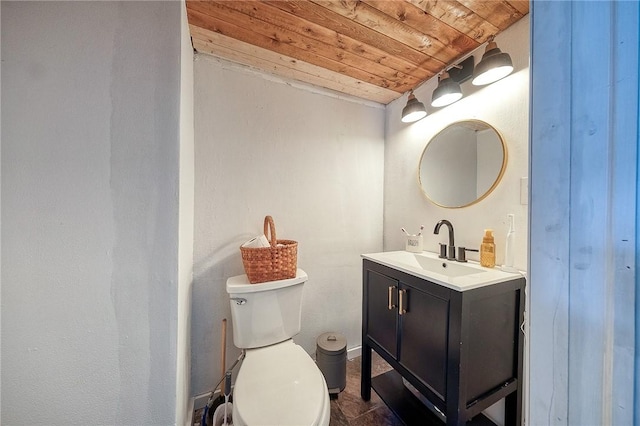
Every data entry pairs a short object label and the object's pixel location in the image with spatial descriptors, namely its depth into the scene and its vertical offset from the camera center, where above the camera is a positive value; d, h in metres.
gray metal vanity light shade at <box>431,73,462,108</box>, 1.33 +0.67
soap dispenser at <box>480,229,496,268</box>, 1.18 -0.20
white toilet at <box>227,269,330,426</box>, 0.88 -0.74
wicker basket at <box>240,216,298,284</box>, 1.26 -0.28
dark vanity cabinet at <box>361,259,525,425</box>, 0.94 -0.58
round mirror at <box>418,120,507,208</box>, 1.25 +0.28
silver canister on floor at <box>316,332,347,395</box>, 1.44 -0.94
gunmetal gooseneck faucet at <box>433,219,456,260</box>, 1.37 -0.20
